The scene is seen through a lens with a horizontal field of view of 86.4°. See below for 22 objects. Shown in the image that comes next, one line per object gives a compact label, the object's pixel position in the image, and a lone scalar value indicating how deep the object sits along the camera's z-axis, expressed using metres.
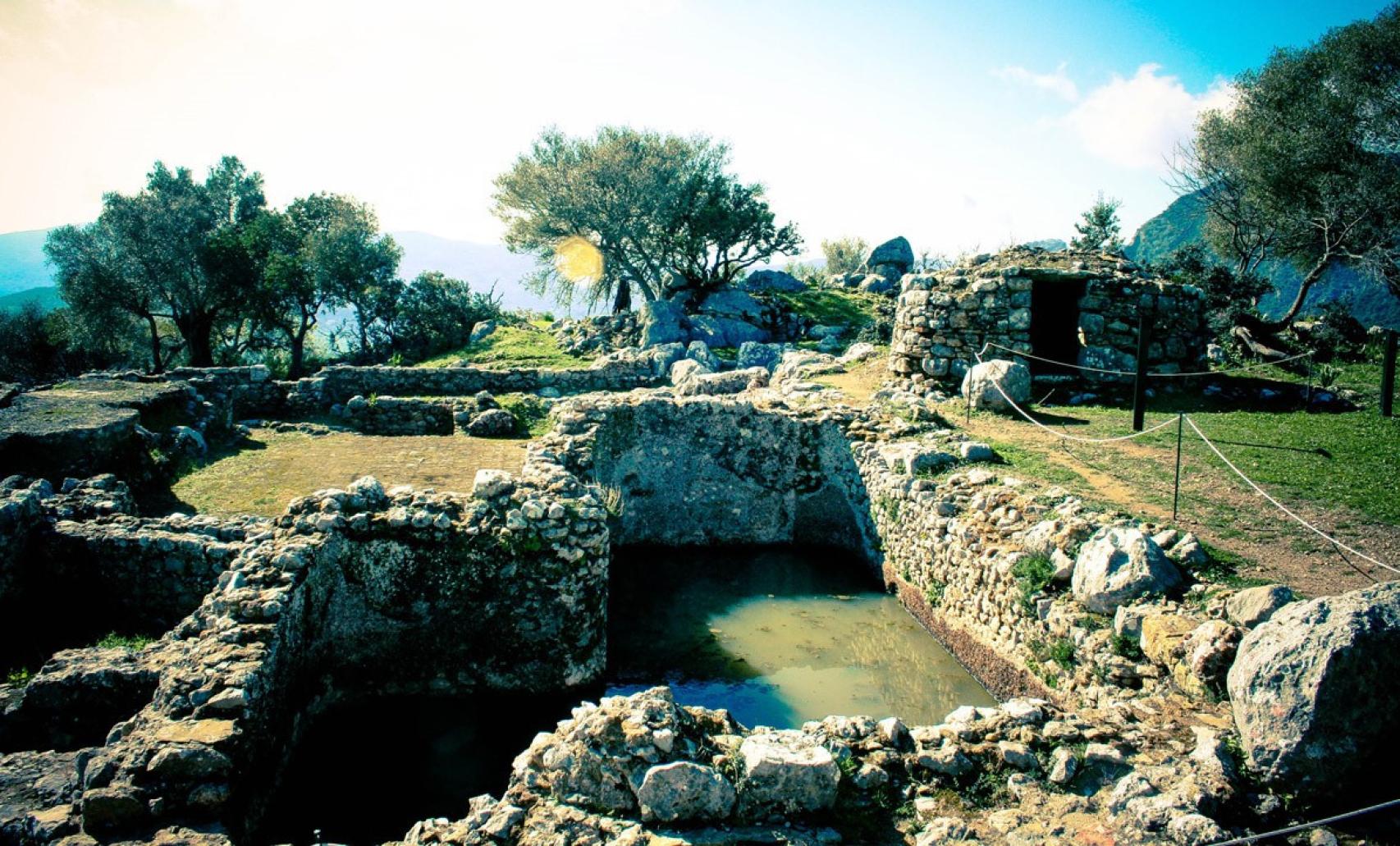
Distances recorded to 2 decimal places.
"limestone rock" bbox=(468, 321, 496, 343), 28.14
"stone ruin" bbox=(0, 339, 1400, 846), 4.20
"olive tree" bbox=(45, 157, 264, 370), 26.55
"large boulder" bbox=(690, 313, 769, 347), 24.41
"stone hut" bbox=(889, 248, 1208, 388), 14.41
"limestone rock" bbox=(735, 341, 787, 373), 20.61
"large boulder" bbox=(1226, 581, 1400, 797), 4.10
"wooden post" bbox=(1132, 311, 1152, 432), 9.32
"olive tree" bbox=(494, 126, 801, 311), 30.38
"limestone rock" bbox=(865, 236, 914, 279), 33.50
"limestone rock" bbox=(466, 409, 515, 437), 14.50
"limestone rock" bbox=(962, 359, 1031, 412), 12.86
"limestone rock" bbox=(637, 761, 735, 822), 4.16
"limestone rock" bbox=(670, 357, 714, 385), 17.92
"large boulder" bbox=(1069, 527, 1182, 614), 6.27
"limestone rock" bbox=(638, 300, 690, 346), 23.64
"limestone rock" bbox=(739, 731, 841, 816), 4.31
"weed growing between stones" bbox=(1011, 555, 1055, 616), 7.13
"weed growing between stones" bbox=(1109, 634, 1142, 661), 5.99
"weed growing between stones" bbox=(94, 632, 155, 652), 6.61
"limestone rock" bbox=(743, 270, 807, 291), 30.84
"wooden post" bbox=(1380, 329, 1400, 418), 8.45
